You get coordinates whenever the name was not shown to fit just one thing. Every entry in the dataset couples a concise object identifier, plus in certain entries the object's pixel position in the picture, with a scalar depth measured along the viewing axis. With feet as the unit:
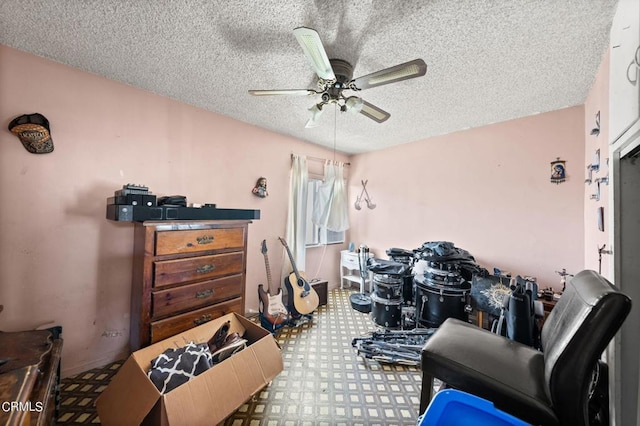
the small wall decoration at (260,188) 9.15
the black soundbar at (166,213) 4.97
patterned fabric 4.37
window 11.35
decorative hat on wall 4.85
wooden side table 2.74
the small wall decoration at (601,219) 4.81
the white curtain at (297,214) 10.12
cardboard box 3.78
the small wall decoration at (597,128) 5.29
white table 11.90
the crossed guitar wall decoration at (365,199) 12.44
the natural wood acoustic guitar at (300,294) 8.64
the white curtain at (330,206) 10.73
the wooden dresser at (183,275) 5.23
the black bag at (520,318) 5.34
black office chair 2.70
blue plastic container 2.47
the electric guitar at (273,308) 7.84
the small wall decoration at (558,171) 7.29
